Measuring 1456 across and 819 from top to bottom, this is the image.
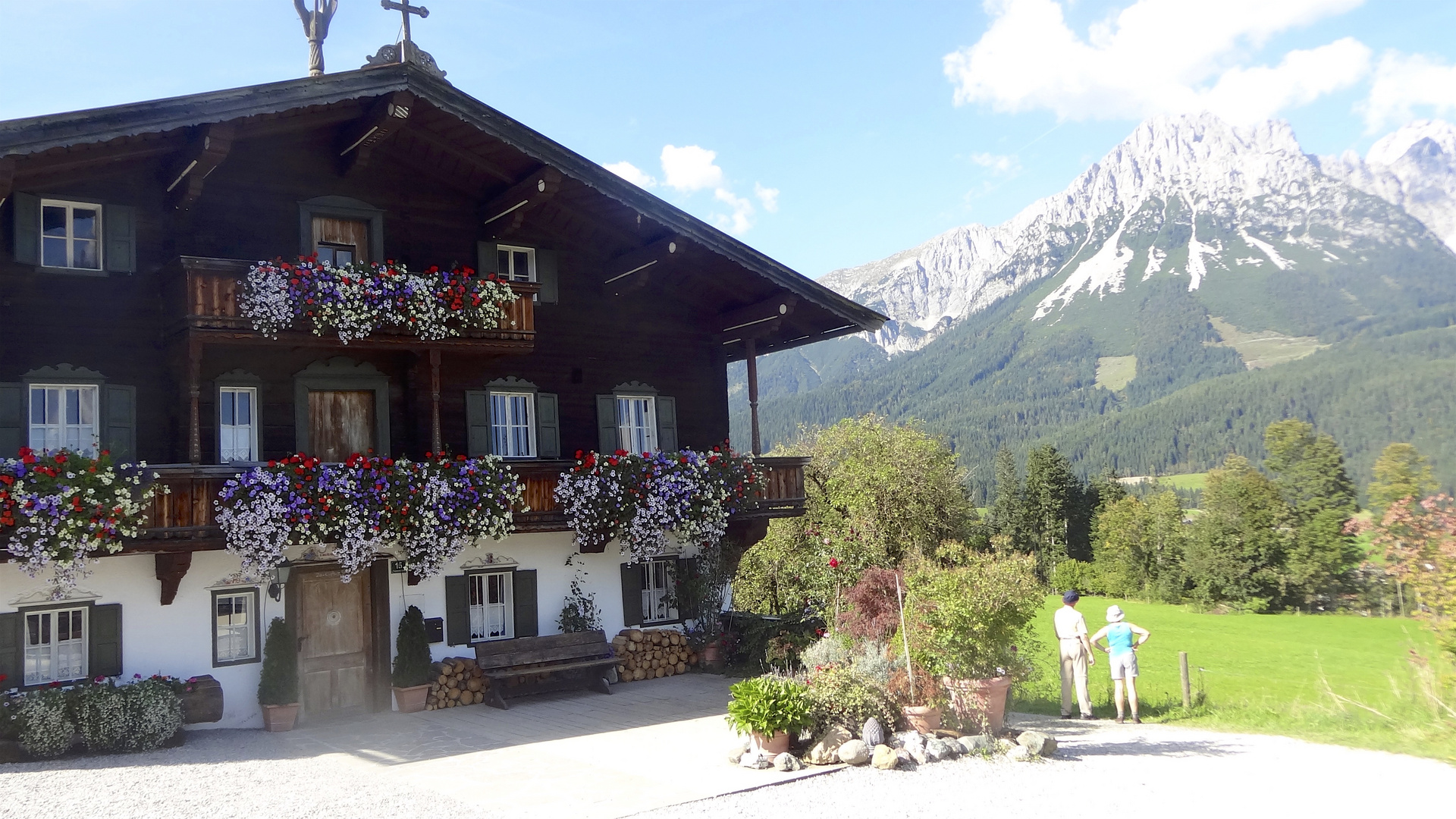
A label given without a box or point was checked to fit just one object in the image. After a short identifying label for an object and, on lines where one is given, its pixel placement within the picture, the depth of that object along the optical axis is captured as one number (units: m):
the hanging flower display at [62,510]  12.05
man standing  14.13
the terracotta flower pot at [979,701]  11.72
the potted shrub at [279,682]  14.30
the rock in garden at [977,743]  11.34
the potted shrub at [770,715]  11.10
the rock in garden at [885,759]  10.83
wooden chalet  13.91
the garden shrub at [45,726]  12.11
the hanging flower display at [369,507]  13.73
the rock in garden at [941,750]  11.13
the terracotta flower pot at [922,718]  11.67
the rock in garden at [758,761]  11.01
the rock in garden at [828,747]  11.01
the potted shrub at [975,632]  11.73
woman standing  13.81
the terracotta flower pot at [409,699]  15.65
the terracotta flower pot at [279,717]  14.31
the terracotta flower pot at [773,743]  11.13
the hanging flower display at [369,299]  14.48
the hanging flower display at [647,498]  16.77
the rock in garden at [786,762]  10.80
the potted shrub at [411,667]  15.66
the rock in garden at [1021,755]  11.16
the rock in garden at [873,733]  11.17
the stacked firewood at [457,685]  16.03
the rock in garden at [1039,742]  11.23
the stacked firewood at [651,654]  18.02
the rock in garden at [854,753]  10.95
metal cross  16.78
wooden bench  16.08
